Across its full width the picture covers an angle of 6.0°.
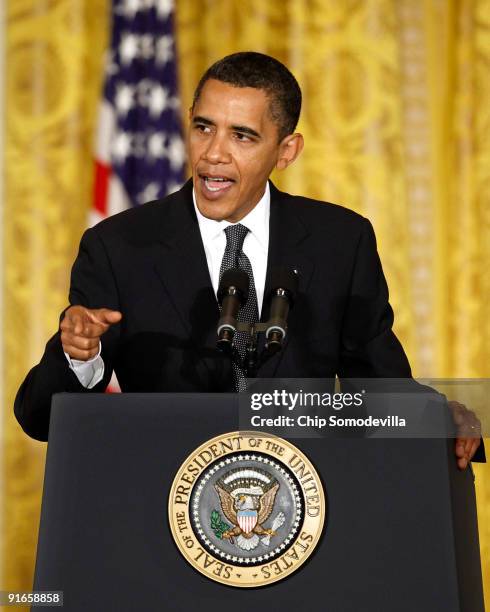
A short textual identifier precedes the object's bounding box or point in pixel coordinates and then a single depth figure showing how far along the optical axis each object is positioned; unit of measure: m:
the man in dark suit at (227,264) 7.24
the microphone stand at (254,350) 6.81
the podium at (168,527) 6.79
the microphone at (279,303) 6.80
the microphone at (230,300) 6.78
